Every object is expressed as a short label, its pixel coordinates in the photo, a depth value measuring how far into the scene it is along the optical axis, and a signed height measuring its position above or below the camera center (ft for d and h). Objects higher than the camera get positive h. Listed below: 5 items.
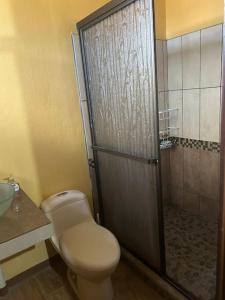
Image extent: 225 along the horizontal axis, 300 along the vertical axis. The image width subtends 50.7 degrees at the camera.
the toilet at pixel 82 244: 4.85 -3.18
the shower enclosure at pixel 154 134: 4.78 -1.04
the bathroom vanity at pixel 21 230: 3.71 -2.00
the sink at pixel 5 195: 3.94 -1.58
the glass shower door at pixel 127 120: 4.58 -0.53
